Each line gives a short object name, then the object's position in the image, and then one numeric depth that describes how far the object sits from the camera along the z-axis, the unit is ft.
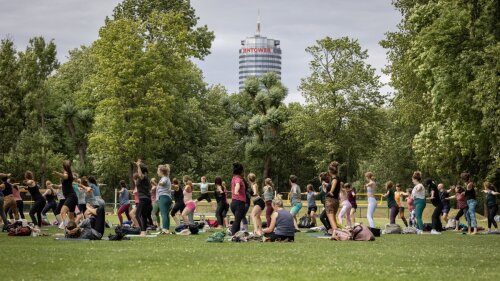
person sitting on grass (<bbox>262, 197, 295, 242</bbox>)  74.23
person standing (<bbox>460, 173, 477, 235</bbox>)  95.25
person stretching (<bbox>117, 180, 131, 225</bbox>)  99.73
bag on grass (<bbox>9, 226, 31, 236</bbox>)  81.35
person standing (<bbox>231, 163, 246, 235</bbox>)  78.02
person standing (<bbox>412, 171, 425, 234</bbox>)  94.68
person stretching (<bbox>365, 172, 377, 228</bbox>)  93.64
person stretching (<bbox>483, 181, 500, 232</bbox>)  97.04
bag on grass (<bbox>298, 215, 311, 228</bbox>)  113.93
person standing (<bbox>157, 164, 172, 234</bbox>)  86.12
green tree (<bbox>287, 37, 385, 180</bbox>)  251.80
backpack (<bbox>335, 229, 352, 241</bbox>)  77.05
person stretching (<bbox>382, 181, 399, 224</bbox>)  103.24
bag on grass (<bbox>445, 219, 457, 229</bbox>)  110.18
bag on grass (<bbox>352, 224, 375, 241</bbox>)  77.05
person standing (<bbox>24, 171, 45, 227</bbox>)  96.55
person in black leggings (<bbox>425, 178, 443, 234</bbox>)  97.12
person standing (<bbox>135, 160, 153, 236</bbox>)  82.84
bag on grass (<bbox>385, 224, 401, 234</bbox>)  95.40
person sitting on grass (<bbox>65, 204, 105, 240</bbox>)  75.05
